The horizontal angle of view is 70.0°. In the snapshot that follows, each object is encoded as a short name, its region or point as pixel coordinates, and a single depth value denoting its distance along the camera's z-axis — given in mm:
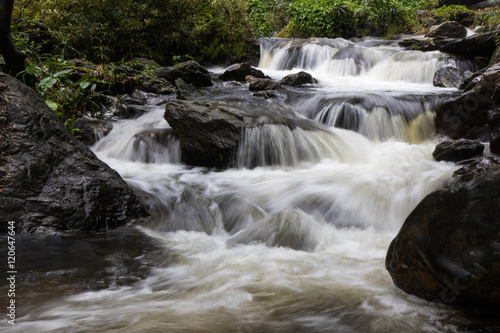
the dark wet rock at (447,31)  12766
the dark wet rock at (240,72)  10586
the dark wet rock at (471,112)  5863
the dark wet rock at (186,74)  9539
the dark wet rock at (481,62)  9535
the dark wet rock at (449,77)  8945
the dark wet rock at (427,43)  11289
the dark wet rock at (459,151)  5129
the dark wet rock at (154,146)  5828
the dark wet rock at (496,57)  8364
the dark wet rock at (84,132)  6078
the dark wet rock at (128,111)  7172
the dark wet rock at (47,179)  3402
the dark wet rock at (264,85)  9211
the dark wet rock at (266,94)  8340
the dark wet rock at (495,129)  4934
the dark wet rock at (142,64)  9367
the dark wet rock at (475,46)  9470
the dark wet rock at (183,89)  8314
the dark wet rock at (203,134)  5512
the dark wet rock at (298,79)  10031
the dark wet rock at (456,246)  1899
